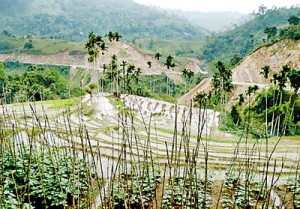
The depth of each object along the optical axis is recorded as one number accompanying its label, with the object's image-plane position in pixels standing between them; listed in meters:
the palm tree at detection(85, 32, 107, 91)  29.33
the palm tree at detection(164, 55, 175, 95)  42.14
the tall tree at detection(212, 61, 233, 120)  31.02
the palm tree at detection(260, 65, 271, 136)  32.14
